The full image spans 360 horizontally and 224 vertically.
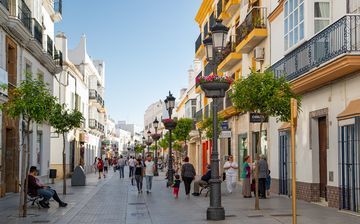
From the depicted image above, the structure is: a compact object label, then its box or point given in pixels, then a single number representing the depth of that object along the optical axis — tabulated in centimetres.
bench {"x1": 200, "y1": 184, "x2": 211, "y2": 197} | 2209
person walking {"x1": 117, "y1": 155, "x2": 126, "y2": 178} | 4294
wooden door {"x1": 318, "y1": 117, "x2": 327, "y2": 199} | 1781
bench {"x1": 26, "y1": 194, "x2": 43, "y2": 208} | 1720
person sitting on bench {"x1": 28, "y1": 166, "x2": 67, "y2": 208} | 1706
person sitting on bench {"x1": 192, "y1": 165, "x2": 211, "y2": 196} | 2214
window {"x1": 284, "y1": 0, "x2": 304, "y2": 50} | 1866
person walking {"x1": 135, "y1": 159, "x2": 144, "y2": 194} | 2438
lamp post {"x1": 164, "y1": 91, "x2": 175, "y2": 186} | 2939
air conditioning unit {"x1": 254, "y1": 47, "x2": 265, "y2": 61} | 2536
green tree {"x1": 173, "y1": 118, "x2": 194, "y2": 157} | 4453
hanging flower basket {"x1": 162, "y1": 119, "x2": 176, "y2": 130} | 3001
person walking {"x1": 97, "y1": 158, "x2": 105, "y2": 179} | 4062
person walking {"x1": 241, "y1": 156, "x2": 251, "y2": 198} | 2106
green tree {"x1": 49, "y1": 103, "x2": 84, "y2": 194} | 2217
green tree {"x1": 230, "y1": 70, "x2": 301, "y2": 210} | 1587
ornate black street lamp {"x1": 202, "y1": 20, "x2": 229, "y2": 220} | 1397
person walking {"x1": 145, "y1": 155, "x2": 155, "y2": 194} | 2391
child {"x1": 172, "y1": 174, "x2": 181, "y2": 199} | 2134
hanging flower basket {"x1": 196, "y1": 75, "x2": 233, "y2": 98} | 1454
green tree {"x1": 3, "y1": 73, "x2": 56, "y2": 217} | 1451
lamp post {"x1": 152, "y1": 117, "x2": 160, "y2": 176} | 3933
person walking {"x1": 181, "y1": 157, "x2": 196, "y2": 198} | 2207
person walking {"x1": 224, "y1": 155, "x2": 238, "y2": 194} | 2325
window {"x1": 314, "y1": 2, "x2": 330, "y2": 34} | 1744
